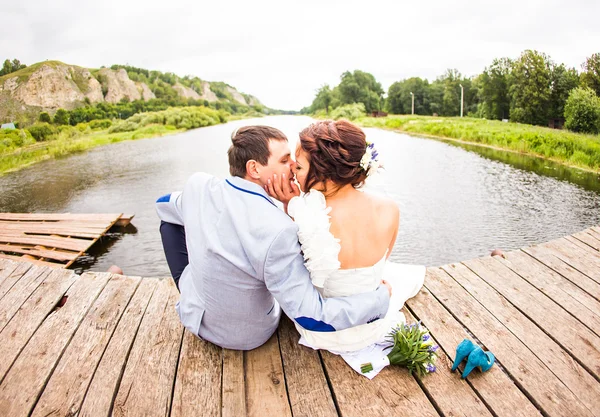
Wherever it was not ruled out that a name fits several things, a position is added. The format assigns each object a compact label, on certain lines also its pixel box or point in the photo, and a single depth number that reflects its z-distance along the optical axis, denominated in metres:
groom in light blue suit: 1.64
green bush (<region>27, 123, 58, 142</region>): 19.25
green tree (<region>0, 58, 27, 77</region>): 21.88
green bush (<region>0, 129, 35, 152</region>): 15.88
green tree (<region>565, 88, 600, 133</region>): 15.77
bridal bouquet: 1.99
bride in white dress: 1.81
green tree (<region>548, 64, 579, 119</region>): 20.22
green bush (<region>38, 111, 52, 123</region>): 21.39
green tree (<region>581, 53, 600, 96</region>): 17.45
